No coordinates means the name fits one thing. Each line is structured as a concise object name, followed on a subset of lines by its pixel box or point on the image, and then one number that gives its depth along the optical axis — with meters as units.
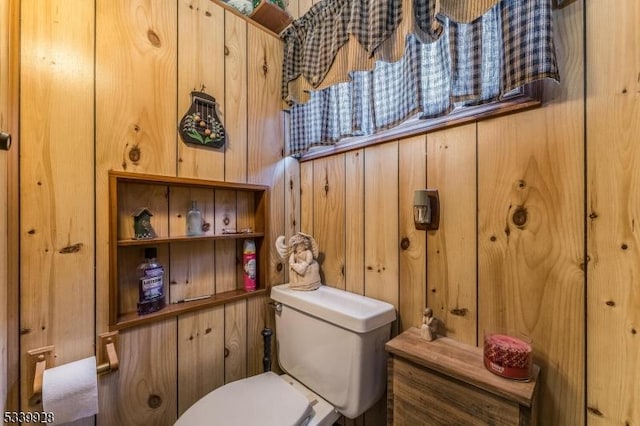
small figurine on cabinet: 0.87
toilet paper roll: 0.73
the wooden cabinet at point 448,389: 0.63
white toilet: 0.89
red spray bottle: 1.23
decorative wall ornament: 1.05
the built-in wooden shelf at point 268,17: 1.20
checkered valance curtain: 0.68
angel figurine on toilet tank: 1.18
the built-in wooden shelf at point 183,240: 0.92
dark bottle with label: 0.95
